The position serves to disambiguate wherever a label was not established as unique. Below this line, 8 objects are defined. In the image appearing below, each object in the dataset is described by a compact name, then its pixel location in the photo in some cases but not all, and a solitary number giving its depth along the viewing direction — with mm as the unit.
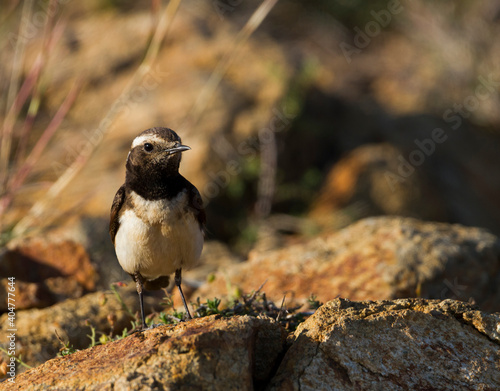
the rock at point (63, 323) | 10281
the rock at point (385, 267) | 11719
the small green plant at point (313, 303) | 9539
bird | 9523
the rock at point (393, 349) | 6836
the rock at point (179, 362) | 6273
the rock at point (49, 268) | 12125
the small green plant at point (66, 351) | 8734
